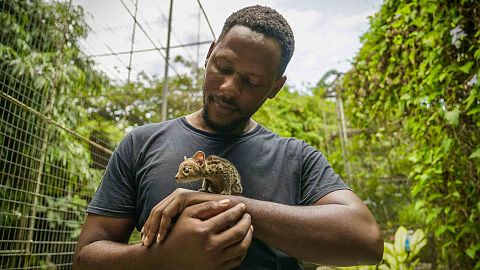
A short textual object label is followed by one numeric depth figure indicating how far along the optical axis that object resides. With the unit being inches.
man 38.6
